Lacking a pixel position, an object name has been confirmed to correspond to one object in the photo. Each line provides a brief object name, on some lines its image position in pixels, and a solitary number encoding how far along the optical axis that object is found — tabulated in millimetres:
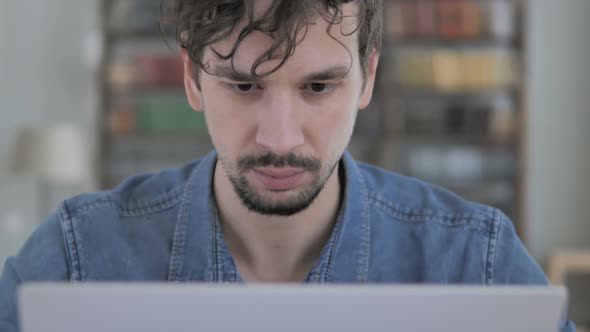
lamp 3742
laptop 627
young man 1085
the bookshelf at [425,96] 4473
